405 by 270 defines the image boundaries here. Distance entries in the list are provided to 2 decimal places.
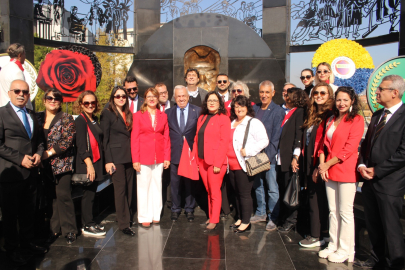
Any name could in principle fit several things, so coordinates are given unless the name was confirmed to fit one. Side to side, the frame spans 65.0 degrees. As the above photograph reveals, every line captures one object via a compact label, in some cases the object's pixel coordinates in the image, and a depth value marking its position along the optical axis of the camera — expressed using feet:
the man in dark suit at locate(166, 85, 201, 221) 15.11
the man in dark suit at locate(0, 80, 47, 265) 10.82
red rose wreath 17.80
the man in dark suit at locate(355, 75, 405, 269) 9.74
